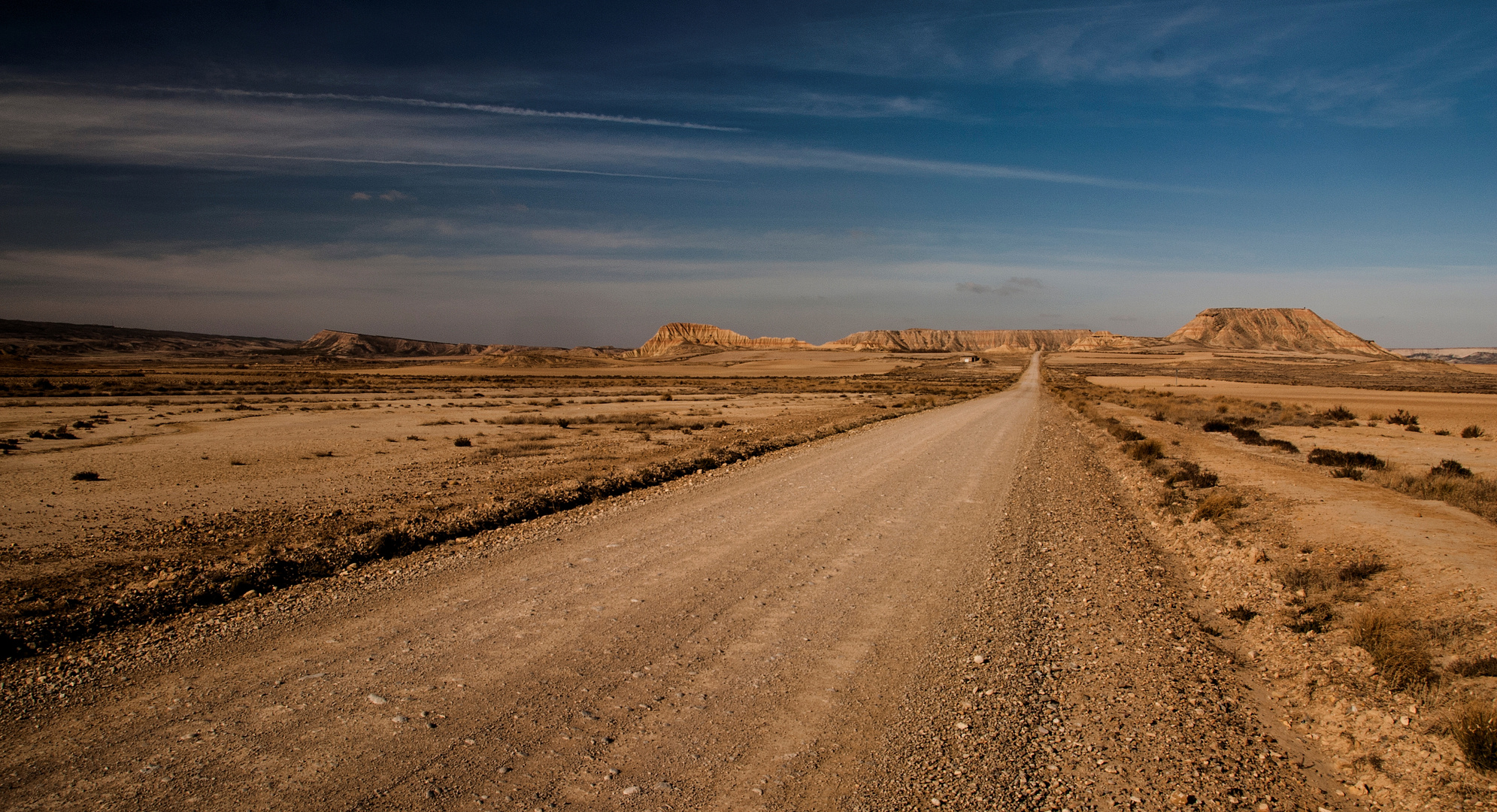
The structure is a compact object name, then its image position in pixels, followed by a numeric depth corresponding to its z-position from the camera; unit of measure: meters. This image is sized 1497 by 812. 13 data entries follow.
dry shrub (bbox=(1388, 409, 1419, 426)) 28.81
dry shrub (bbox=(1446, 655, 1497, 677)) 5.04
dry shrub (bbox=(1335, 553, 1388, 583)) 7.51
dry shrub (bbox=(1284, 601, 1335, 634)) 6.42
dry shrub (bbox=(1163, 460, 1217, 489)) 14.00
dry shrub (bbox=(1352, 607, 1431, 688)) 5.12
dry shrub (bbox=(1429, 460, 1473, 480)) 15.49
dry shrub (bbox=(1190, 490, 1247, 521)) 10.93
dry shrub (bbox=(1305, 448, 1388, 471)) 17.30
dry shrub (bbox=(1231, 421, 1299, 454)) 21.37
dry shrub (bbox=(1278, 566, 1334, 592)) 7.49
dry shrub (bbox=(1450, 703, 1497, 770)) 3.99
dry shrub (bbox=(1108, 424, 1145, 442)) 21.94
